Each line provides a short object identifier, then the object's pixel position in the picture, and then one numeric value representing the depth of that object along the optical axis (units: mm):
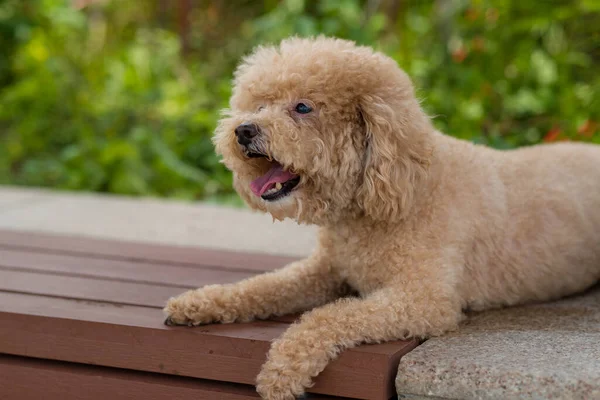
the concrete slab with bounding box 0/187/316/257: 3721
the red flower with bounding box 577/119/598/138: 4219
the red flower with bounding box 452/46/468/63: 5086
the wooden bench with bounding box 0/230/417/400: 2291
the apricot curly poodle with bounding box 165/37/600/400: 2328
